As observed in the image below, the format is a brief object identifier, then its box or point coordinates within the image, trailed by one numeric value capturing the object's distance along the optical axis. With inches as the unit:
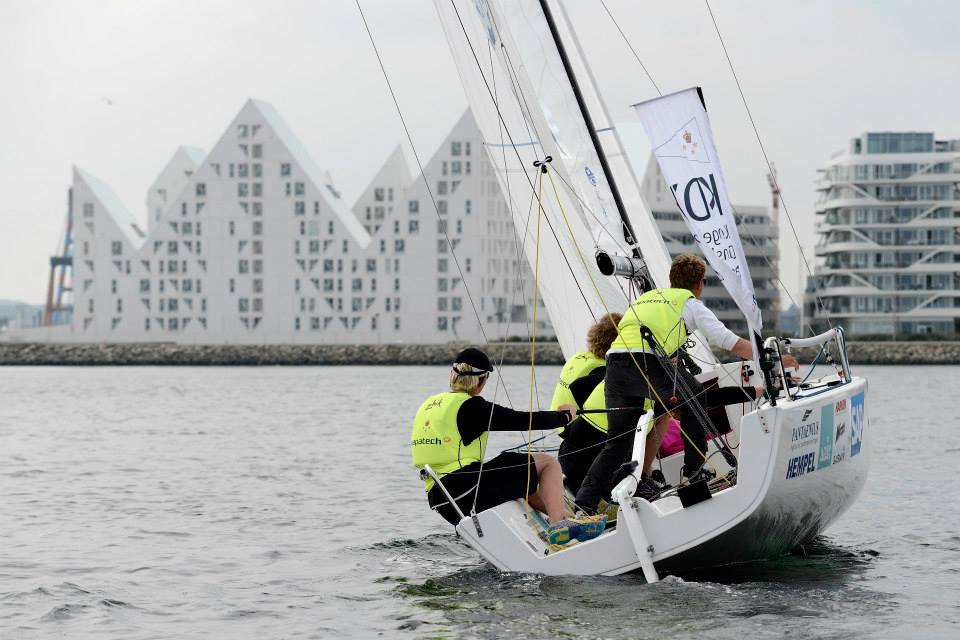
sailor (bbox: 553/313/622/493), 749.9
